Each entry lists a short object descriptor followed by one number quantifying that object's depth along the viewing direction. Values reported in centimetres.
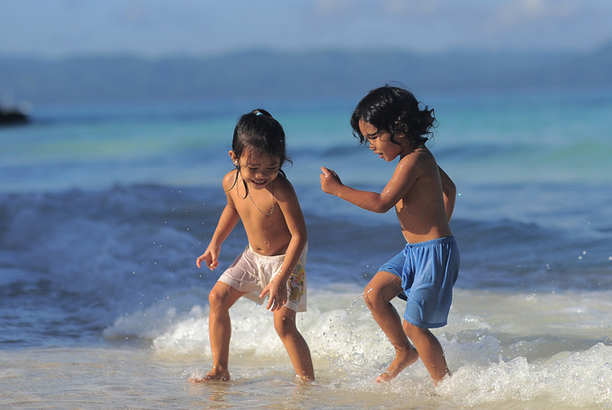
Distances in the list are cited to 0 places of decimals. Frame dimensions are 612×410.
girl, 650
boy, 629
